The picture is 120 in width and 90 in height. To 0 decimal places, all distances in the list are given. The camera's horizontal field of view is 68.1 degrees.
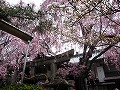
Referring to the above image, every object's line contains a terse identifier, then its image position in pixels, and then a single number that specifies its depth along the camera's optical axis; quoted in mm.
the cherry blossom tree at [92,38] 3650
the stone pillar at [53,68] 8338
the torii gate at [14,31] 3260
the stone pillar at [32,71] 9755
